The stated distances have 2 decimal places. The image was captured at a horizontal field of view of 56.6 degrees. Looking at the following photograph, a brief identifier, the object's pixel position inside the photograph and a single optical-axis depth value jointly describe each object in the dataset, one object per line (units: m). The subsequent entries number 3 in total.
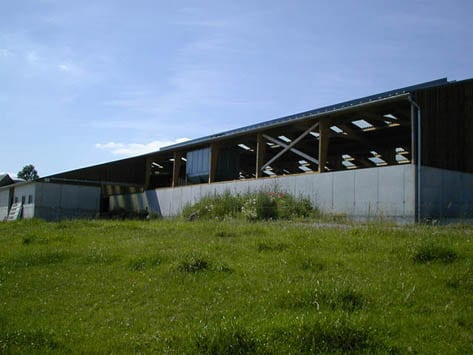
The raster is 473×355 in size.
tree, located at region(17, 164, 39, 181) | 105.32
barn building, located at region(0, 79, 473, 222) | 18.27
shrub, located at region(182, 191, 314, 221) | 18.81
